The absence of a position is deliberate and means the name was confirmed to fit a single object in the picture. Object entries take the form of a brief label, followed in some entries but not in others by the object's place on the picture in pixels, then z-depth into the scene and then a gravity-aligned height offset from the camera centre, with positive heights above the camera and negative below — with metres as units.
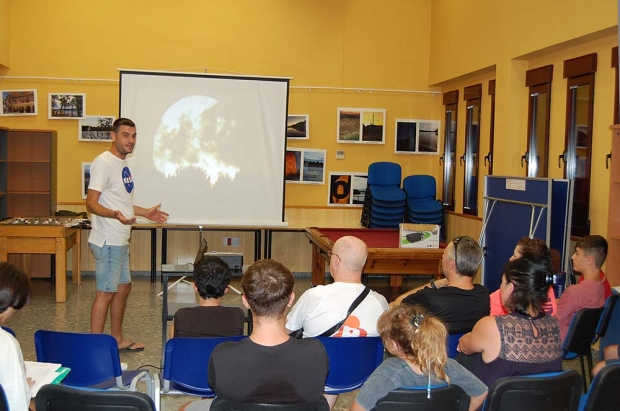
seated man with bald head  3.30 -0.65
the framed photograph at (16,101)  9.19 +0.90
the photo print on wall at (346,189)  9.74 -0.18
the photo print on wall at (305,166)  9.64 +0.13
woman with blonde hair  2.39 -0.65
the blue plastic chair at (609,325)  4.12 -0.88
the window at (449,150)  9.52 +0.40
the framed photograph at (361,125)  9.71 +0.72
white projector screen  8.56 +0.32
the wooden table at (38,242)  7.21 -0.77
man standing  5.04 -0.35
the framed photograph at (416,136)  9.84 +0.59
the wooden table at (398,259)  6.48 -0.78
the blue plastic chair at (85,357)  3.09 -0.85
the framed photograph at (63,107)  9.21 +0.84
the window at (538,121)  7.10 +0.62
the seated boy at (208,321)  3.59 -0.77
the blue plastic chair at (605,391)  2.63 -0.81
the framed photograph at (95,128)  9.23 +0.56
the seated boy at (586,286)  4.39 -0.67
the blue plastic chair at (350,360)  3.15 -0.86
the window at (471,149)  8.73 +0.38
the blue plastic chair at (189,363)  3.17 -0.88
